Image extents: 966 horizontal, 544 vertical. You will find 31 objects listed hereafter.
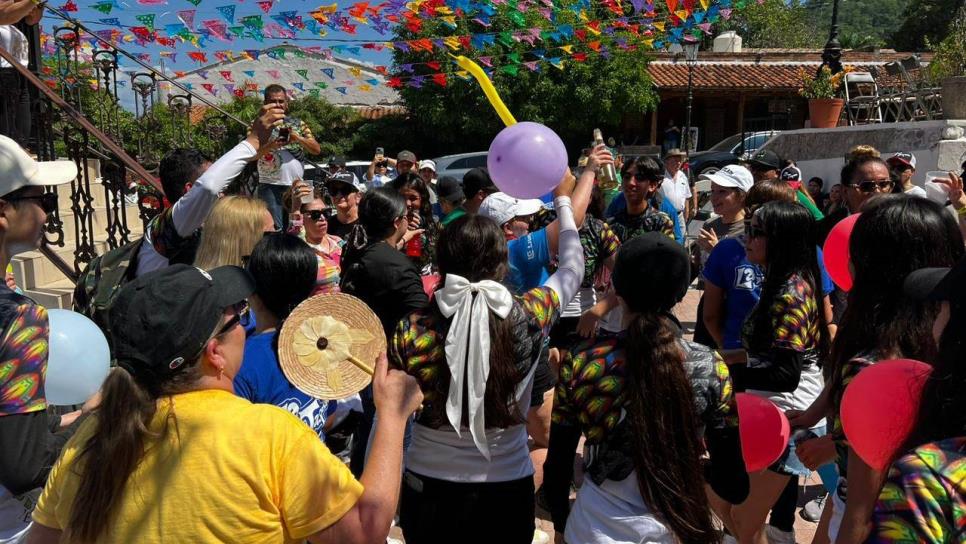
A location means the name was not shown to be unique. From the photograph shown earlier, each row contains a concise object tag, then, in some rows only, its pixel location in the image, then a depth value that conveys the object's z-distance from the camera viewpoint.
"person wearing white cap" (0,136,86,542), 1.99
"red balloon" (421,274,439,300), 4.20
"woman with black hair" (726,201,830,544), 3.20
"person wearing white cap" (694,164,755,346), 5.00
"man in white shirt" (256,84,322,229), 7.67
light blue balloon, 2.61
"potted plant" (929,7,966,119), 9.09
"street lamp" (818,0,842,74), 14.36
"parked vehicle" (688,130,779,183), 21.55
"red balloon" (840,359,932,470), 1.62
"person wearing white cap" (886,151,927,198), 5.94
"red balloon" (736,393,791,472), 2.79
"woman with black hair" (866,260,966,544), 1.22
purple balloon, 3.17
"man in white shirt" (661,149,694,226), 8.92
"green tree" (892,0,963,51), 41.78
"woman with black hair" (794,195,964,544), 2.23
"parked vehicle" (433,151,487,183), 21.02
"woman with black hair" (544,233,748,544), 2.24
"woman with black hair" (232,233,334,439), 2.65
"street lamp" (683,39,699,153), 18.26
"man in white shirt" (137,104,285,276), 3.34
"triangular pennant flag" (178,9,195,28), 8.33
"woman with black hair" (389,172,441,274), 5.45
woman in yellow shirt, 1.60
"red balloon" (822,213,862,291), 3.25
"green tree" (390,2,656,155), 25.39
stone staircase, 6.07
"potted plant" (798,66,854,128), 12.29
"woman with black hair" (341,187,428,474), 3.61
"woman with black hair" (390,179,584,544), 2.53
